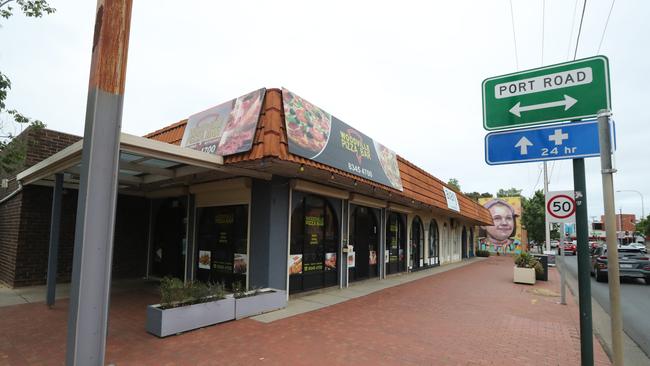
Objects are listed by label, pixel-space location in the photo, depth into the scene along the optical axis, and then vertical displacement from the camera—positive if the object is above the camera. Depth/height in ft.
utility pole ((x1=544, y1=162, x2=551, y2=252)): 59.68 +7.08
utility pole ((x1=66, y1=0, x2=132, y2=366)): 11.73 +1.10
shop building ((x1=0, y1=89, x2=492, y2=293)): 24.90 +2.23
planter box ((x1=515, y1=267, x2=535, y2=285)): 45.32 -5.91
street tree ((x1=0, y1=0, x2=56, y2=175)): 25.03 +7.59
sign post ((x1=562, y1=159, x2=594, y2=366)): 11.16 -0.99
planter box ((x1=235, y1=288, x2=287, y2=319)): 23.70 -5.38
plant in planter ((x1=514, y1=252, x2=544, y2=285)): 45.42 -5.09
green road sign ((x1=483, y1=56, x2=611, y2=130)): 11.15 +4.38
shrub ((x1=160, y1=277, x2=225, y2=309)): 20.81 -4.20
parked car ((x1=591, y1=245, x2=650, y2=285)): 48.37 -4.86
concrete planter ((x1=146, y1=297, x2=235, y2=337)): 19.75 -5.35
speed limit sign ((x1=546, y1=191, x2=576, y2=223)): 28.55 +1.77
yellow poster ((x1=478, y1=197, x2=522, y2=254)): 117.70 +0.93
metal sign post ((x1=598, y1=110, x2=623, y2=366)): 9.55 -0.20
